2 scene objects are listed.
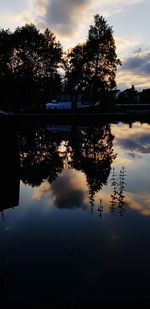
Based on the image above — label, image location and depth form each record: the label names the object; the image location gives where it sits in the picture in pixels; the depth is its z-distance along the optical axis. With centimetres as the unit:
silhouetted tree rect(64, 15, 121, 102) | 5055
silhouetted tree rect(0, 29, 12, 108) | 4852
